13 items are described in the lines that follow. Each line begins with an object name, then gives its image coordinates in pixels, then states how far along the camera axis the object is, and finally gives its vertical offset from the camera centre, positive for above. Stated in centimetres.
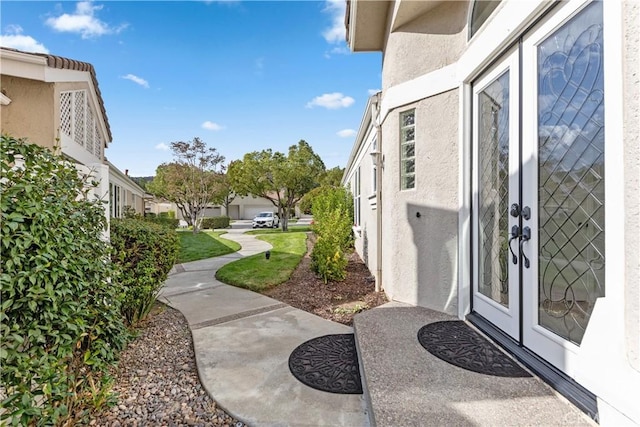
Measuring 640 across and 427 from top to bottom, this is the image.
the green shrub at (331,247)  732 -87
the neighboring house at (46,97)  612 +247
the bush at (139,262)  430 -70
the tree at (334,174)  4229 +501
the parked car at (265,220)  2996 -84
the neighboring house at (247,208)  5003 +49
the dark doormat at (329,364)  309 -165
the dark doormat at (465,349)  284 -139
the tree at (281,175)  2362 +263
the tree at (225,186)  2647 +217
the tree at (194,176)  2442 +274
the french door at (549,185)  238 +21
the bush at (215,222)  3097 -108
